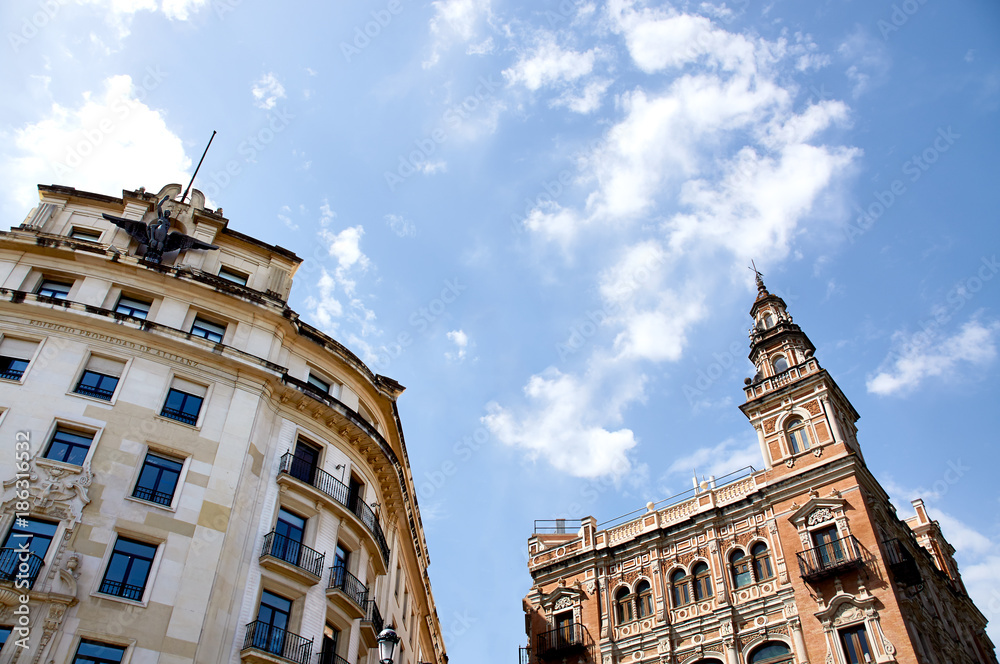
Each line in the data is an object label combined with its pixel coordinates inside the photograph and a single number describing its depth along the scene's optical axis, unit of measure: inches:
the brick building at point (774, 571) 1189.1
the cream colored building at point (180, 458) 891.4
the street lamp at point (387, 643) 659.4
